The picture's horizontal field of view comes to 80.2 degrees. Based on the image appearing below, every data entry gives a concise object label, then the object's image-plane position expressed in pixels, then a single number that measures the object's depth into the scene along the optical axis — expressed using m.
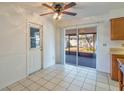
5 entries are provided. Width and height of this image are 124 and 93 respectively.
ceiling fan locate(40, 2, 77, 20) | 1.80
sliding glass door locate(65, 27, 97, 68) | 3.92
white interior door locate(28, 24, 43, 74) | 2.76
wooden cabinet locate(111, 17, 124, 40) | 2.33
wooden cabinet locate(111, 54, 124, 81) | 2.33
